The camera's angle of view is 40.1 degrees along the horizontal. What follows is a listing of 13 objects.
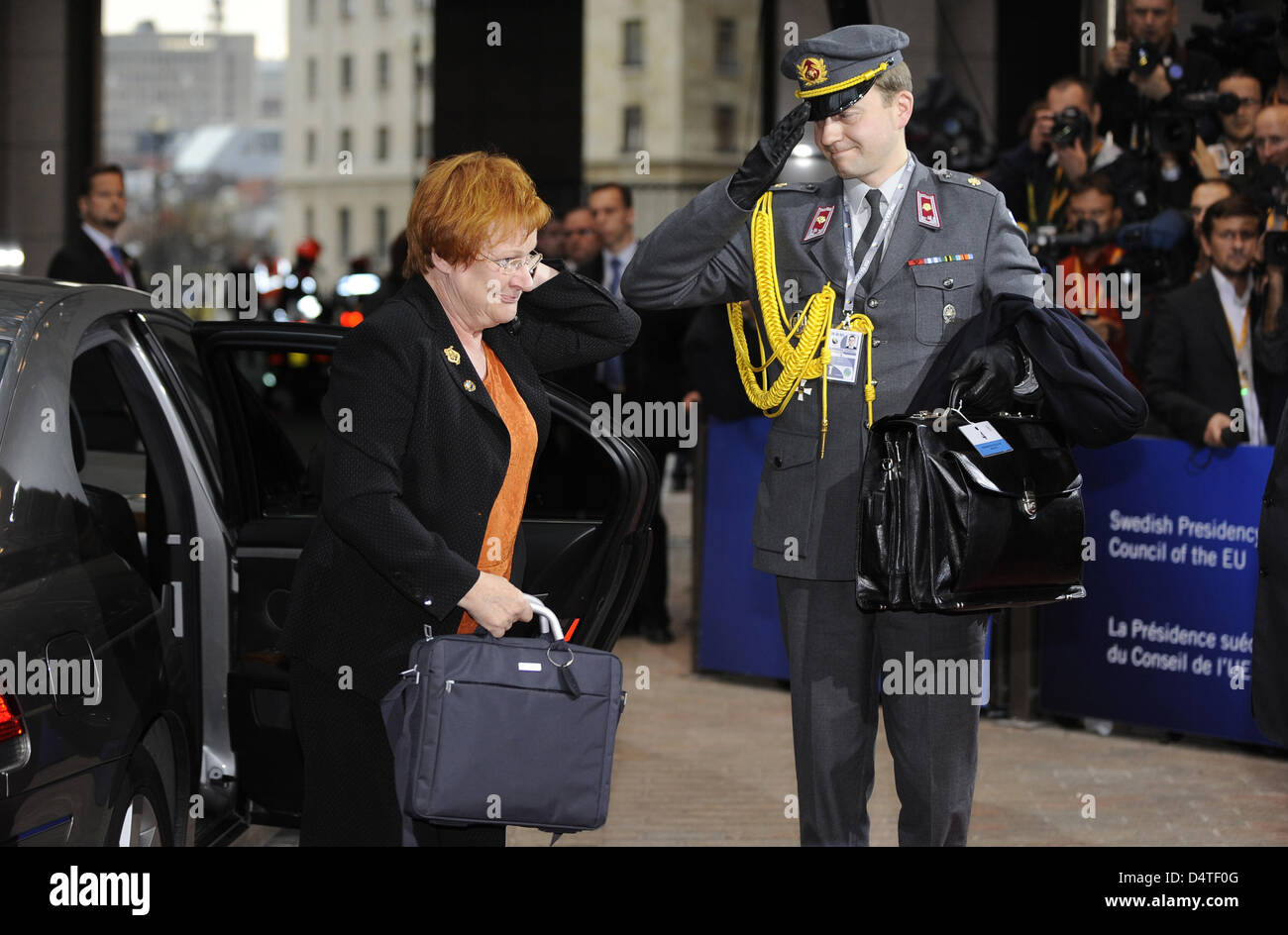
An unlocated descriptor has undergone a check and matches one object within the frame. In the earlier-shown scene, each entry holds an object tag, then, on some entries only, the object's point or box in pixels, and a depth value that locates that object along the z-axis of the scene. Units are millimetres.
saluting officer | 3824
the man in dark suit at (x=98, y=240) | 9406
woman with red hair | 3381
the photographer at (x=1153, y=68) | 8773
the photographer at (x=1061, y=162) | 8719
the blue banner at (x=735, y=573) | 8164
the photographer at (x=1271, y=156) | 7730
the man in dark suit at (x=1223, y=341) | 7227
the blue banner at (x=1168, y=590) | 6918
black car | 3744
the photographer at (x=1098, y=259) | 7797
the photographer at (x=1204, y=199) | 7660
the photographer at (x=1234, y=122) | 8320
